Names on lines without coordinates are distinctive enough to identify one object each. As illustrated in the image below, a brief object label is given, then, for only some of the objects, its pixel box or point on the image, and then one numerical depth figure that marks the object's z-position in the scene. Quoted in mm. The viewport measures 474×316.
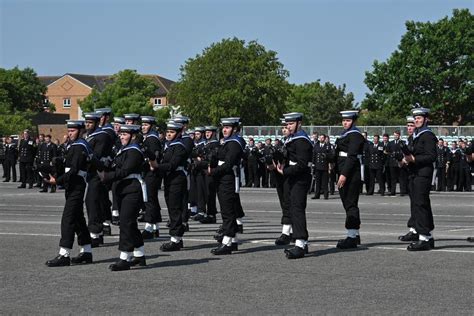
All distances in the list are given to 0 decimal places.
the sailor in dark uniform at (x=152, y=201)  16828
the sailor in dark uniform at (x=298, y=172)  14250
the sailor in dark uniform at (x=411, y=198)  15195
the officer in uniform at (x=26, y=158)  36250
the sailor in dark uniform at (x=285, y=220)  15852
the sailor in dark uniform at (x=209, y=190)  19062
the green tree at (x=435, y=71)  78812
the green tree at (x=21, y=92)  126100
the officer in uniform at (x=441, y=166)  33438
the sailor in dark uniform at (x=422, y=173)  14773
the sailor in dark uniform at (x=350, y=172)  14953
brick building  169000
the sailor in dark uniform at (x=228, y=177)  14859
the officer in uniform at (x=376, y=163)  31562
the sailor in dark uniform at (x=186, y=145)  16567
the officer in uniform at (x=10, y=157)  39875
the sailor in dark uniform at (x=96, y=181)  15789
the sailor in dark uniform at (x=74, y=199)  13617
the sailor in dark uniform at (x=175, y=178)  15344
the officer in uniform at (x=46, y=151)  33562
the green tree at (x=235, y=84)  92125
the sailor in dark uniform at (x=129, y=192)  13188
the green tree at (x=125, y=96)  120500
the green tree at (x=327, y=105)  117188
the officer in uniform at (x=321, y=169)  29742
